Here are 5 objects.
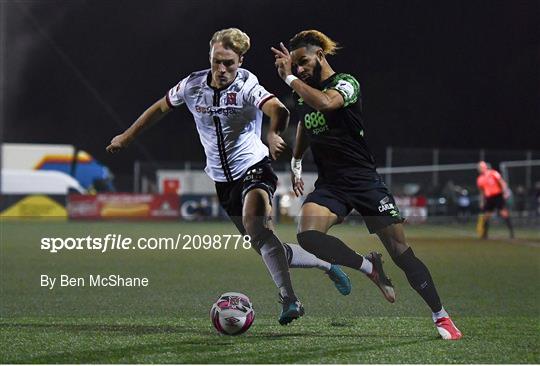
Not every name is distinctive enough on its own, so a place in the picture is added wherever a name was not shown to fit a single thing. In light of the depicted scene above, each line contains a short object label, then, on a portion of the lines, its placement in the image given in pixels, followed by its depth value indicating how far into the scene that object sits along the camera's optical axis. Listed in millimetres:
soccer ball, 10992
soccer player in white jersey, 11805
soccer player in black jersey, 10977
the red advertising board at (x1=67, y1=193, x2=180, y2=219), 45781
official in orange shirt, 32187
